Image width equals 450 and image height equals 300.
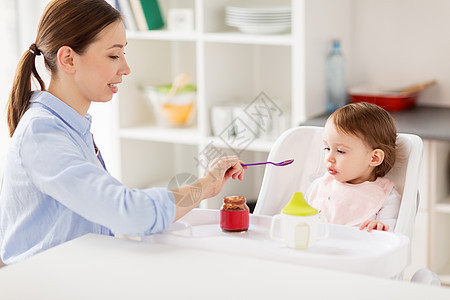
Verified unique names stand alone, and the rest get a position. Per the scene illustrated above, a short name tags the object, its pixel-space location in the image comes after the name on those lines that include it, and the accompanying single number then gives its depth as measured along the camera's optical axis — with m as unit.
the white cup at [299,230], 2.29
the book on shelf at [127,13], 3.78
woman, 2.30
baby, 2.65
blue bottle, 3.63
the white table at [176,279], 2.07
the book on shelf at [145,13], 3.79
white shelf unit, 3.54
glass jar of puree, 2.46
